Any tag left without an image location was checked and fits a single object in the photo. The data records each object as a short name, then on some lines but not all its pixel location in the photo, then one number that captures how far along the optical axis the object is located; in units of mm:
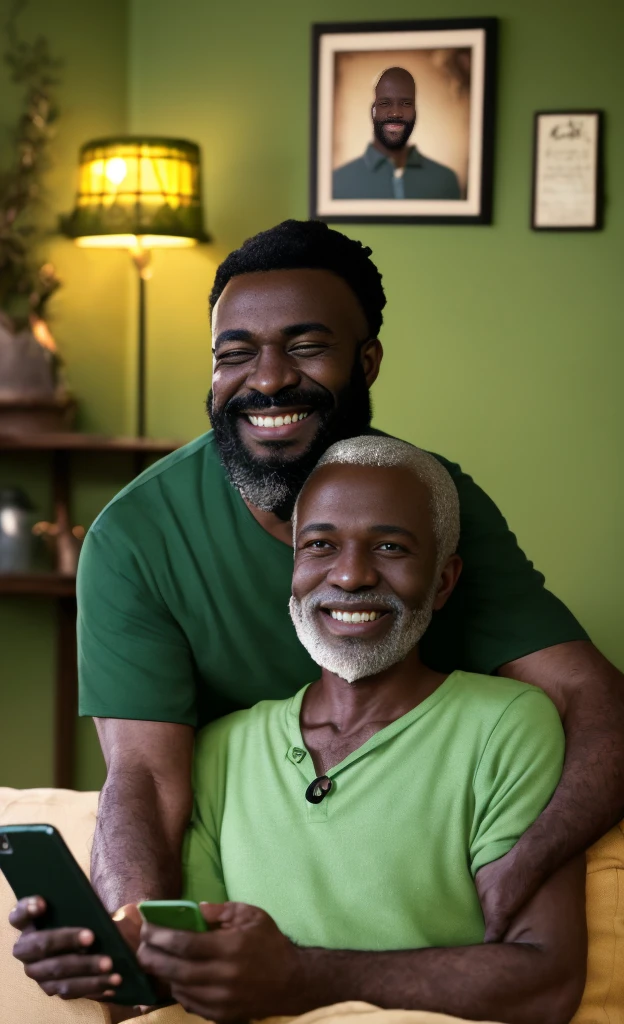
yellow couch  1355
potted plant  3607
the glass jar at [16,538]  3516
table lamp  3430
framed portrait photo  3639
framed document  3613
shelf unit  3488
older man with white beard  1388
